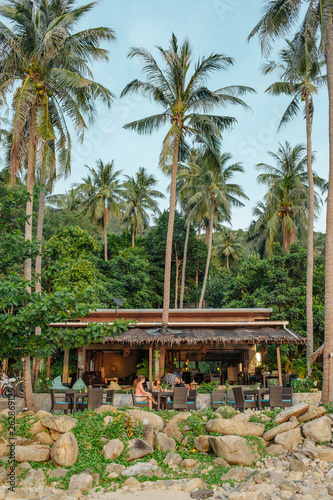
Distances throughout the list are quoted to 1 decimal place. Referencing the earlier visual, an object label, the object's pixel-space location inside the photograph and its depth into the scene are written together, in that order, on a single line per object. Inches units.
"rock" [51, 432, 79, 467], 323.8
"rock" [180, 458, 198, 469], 336.8
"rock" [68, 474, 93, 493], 292.8
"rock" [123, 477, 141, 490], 301.3
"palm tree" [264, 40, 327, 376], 701.3
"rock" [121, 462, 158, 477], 320.8
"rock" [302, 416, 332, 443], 363.9
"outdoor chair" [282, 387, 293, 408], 450.1
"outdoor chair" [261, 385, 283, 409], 442.0
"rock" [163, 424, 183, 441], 379.6
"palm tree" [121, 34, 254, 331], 655.1
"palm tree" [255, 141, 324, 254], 989.2
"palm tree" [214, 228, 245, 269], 1684.3
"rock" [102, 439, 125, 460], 339.9
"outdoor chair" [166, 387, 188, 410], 439.8
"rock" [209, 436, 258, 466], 340.2
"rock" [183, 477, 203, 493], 294.8
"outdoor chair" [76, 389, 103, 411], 428.8
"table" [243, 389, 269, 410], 452.4
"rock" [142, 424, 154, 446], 363.3
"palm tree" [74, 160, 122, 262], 1282.0
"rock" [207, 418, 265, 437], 369.1
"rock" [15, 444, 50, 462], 326.3
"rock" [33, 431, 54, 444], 347.6
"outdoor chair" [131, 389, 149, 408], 457.7
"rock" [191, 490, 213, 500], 283.3
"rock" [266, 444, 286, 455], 353.4
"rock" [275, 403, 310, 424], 384.5
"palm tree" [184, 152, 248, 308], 1111.6
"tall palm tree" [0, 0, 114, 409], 531.9
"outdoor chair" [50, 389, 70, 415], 437.4
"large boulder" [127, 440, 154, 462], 346.9
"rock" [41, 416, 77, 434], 352.2
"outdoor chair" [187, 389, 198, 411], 454.0
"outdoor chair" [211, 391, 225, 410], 455.2
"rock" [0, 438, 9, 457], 329.7
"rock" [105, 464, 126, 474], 323.0
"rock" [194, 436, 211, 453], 361.1
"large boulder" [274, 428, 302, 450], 359.6
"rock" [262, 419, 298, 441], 370.9
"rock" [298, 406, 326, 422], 390.3
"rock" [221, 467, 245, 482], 311.7
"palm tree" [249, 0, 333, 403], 452.1
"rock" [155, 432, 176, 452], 362.8
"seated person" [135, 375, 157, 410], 455.8
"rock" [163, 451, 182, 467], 344.0
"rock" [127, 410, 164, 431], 382.6
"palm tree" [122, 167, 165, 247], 1395.2
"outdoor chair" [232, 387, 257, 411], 442.3
